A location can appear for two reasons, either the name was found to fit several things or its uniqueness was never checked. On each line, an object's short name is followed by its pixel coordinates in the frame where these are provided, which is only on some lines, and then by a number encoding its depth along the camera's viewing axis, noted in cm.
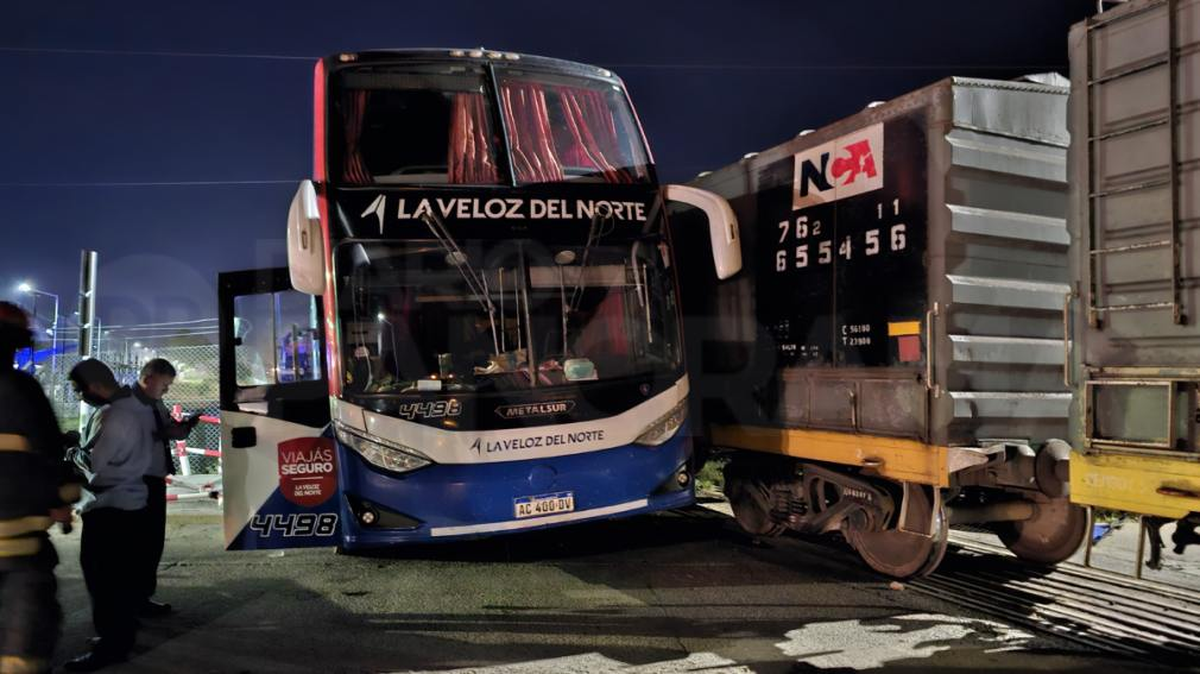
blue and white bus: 617
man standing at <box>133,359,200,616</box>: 582
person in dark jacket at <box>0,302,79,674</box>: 326
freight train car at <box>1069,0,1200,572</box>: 441
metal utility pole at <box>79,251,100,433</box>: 948
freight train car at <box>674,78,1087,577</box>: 586
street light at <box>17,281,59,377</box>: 1264
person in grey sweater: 502
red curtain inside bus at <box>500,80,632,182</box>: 700
